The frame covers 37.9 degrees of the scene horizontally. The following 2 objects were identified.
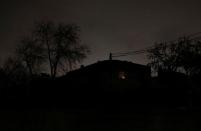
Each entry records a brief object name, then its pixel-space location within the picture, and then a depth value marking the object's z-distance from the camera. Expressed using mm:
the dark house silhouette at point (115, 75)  48750
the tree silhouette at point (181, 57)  49000
